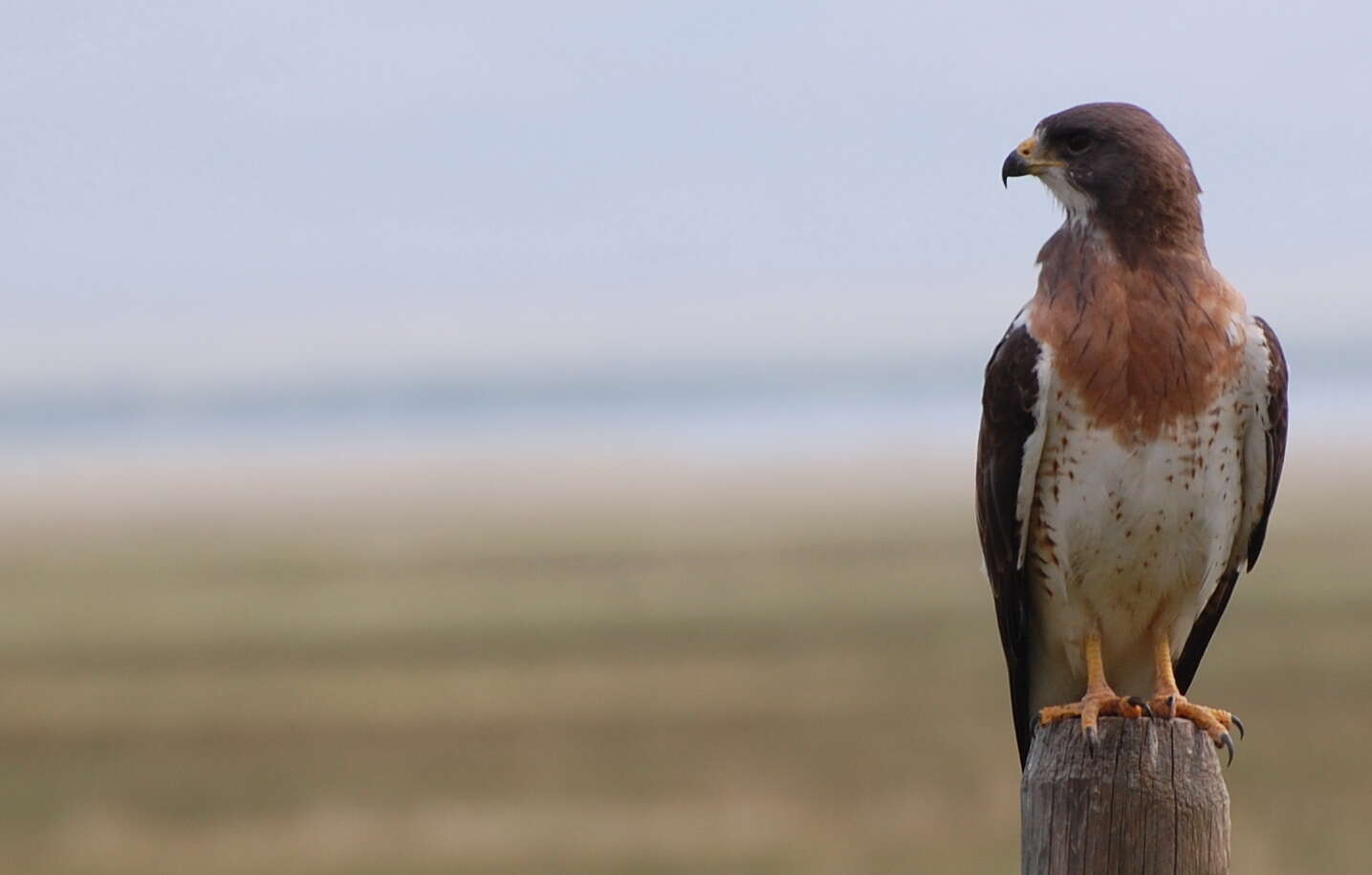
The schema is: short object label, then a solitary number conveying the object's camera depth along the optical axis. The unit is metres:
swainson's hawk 13.44
